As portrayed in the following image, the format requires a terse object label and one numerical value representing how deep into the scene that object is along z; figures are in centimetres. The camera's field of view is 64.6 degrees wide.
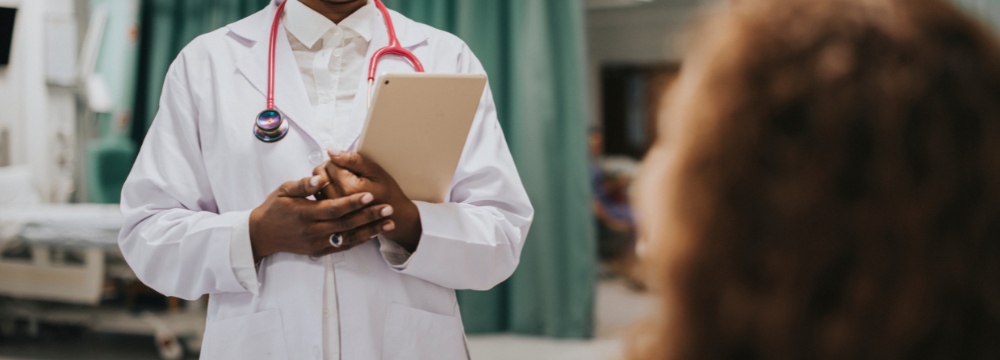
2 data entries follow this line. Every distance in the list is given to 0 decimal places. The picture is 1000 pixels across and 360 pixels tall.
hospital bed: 307
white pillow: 362
